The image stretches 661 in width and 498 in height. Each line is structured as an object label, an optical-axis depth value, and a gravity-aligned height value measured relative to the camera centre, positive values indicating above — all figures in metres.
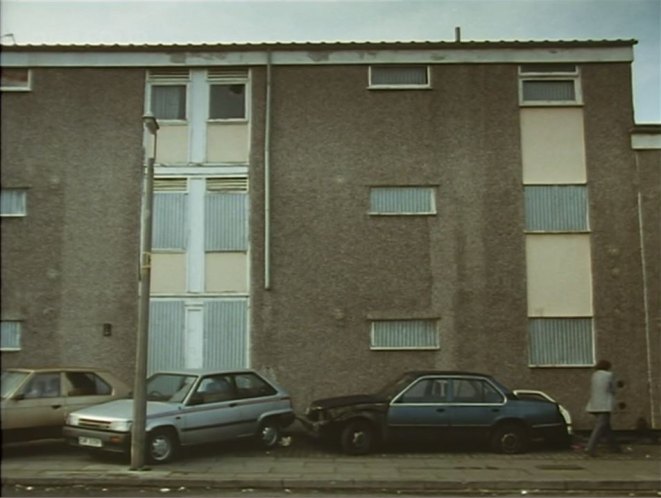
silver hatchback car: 13.13 -1.39
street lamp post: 12.46 +0.04
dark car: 14.57 -1.51
